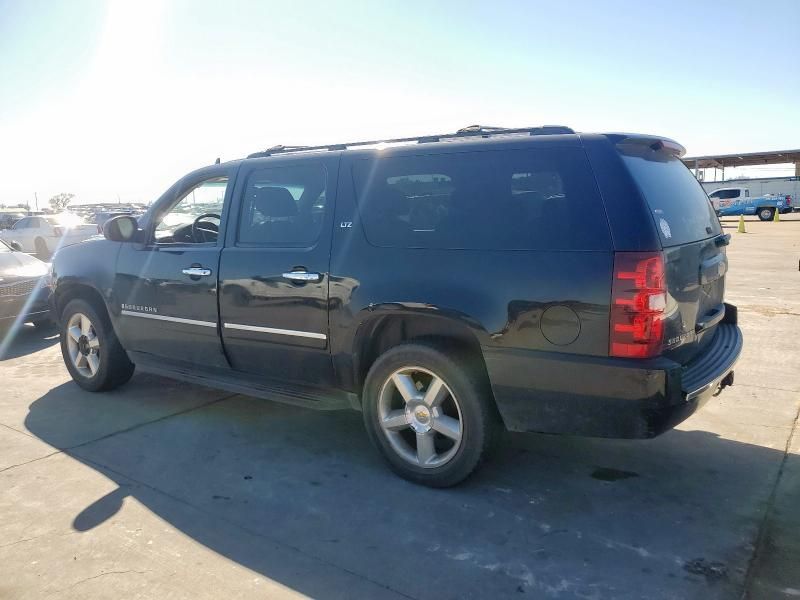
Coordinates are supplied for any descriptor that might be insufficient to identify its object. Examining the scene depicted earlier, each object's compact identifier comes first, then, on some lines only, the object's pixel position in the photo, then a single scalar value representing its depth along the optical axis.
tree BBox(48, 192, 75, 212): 98.28
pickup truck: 39.16
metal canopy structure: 44.03
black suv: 3.04
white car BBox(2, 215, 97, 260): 21.06
